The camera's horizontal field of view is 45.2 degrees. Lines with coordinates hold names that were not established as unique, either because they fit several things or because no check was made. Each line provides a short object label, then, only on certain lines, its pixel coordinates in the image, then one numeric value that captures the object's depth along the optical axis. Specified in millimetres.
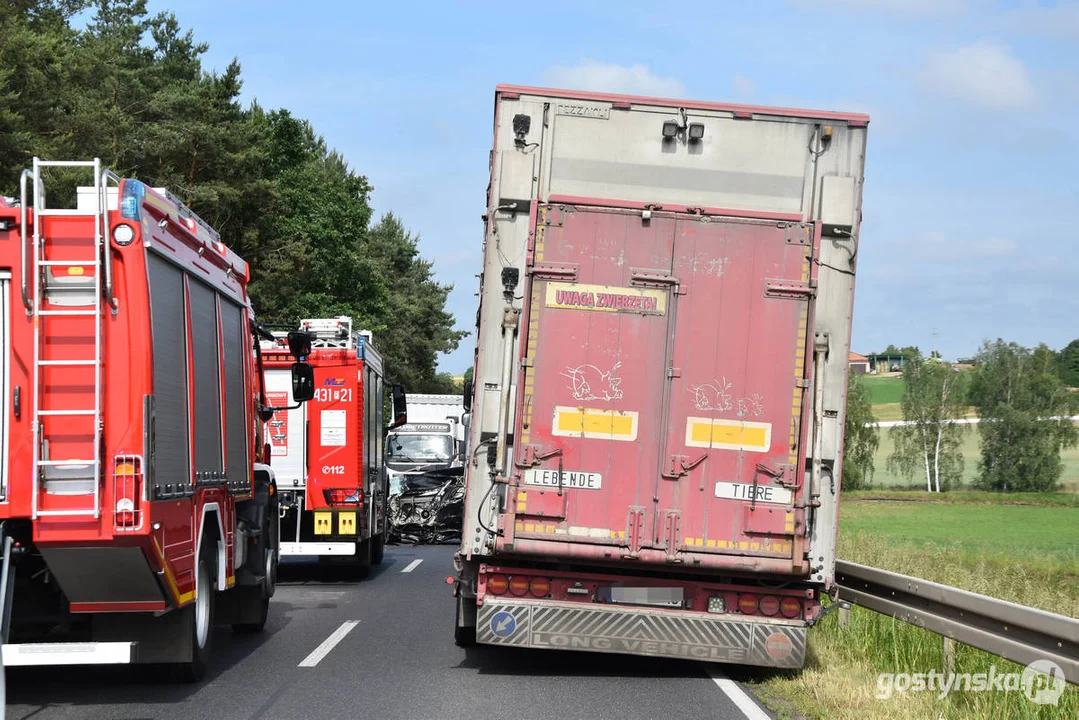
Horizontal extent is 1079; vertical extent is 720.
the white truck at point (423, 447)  28453
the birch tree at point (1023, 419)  100875
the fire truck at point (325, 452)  17328
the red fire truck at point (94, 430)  7238
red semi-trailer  8961
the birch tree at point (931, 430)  105250
